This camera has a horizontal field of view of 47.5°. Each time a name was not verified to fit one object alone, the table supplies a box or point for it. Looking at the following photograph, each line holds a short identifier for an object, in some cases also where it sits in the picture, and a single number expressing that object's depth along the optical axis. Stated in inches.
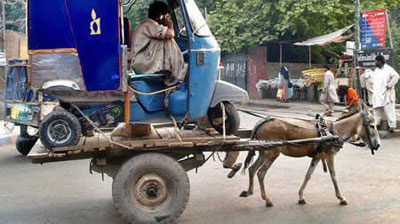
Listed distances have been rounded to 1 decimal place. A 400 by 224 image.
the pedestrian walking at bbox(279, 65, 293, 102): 869.8
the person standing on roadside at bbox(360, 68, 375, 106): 536.7
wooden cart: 183.3
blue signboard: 577.0
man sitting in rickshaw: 200.7
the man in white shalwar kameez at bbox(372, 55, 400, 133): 450.9
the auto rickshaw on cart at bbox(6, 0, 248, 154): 178.7
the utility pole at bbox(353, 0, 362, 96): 619.0
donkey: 227.6
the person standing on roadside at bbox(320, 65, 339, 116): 629.6
